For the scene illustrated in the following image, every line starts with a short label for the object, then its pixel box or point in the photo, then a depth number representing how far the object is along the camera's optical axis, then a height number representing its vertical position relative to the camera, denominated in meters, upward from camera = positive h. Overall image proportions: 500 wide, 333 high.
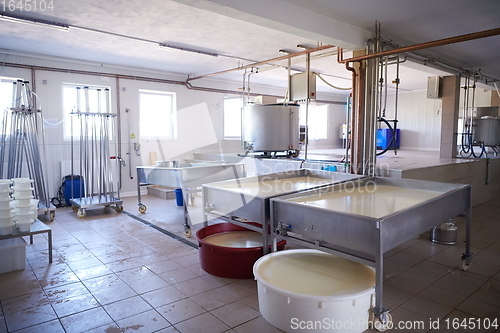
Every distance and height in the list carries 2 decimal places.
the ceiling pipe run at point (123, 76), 5.46 +1.19
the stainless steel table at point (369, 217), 1.87 -0.47
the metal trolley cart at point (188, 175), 4.35 -0.48
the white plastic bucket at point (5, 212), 2.89 -0.62
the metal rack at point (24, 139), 4.39 +0.01
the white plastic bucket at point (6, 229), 2.92 -0.77
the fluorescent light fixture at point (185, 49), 4.93 +1.38
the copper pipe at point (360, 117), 4.18 +0.29
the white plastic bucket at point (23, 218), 3.05 -0.70
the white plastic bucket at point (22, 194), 3.04 -0.48
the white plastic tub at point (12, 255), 2.92 -1.00
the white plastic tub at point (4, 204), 2.89 -0.54
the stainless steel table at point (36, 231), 2.96 -0.83
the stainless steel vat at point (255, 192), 2.42 -0.41
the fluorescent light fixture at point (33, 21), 3.71 +1.34
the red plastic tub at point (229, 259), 2.68 -0.96
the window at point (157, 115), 7.02 +0.53
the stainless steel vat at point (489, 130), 6.87 +0.21
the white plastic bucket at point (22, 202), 3.06 -0.56
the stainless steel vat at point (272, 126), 5.45 +0.23
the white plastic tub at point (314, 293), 1.85 -0.86
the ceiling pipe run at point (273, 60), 4.61 +1.29
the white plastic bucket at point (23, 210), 3.06 -0.63
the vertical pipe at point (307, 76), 4.91 +0.93
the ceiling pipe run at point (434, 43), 2.87 +0.91
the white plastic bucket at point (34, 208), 3.21 -0.68
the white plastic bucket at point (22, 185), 3.05 -0.40
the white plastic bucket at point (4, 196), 2.87 -0.47
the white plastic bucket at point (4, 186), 2.86 -0.39
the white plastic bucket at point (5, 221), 2.91 -0.70
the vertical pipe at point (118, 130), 6.49 +0.19
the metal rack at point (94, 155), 5.10 -0.27
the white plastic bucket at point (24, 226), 3.06 -0.78
